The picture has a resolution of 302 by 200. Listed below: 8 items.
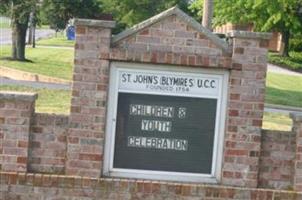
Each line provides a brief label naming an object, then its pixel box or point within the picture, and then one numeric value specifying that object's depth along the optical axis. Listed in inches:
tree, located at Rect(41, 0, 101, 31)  1157.1
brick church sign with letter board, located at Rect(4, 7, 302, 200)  255.3
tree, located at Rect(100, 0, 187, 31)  1841.8
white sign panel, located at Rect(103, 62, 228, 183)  257.4
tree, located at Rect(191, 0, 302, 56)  1218.6
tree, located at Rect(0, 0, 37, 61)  1084.5
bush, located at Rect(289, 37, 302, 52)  2033.7
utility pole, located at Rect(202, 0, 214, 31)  527.9
